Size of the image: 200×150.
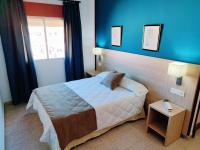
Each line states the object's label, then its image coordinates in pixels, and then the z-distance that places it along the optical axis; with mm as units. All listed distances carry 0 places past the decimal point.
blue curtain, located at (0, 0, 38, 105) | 2799
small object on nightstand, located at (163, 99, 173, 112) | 2086
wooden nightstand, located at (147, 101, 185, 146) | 2041
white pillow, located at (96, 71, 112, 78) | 3254
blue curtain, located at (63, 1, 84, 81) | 3465
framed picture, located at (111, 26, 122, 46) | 3289
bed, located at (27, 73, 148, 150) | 1925
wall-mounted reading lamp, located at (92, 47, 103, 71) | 3744
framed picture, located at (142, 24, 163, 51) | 2463
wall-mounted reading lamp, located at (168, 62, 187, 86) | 1954
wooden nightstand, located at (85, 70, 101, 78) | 3793
